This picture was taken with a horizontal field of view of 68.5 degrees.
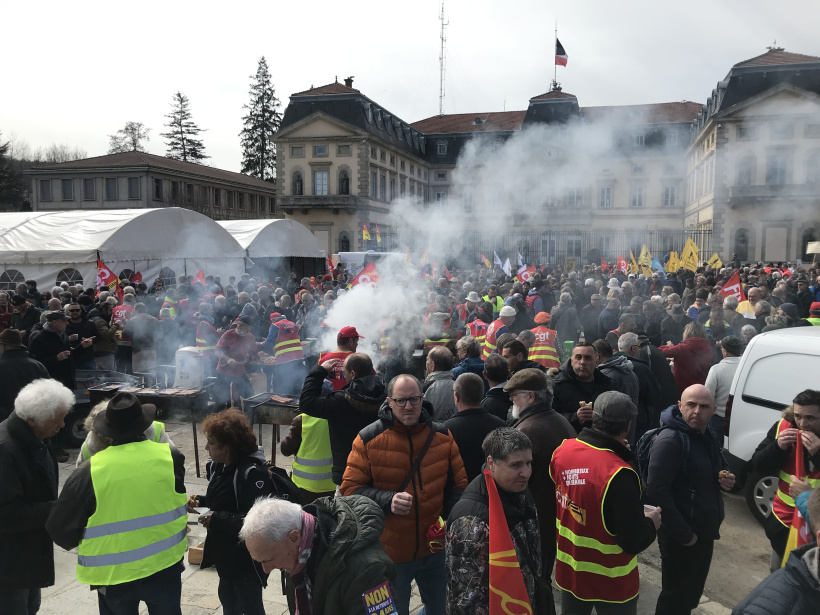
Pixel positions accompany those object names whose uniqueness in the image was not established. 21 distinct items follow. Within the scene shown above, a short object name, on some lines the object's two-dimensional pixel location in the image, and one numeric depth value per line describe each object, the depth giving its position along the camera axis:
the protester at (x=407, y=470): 3.27
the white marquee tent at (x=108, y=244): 17.66
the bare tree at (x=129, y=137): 63.12
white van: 5.20
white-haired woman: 3.10
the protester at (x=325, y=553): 2.21
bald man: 3.38
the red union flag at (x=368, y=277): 12.37
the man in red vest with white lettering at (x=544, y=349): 7.66
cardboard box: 4.86
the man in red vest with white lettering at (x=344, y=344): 5.54
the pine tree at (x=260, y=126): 59.50
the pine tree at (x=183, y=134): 61.47
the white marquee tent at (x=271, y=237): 24.41
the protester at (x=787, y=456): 3.53
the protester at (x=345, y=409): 4.05
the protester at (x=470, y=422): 3.75
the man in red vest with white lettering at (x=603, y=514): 2.99
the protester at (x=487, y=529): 2.63
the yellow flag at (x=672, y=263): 19.02
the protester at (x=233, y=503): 3.17
